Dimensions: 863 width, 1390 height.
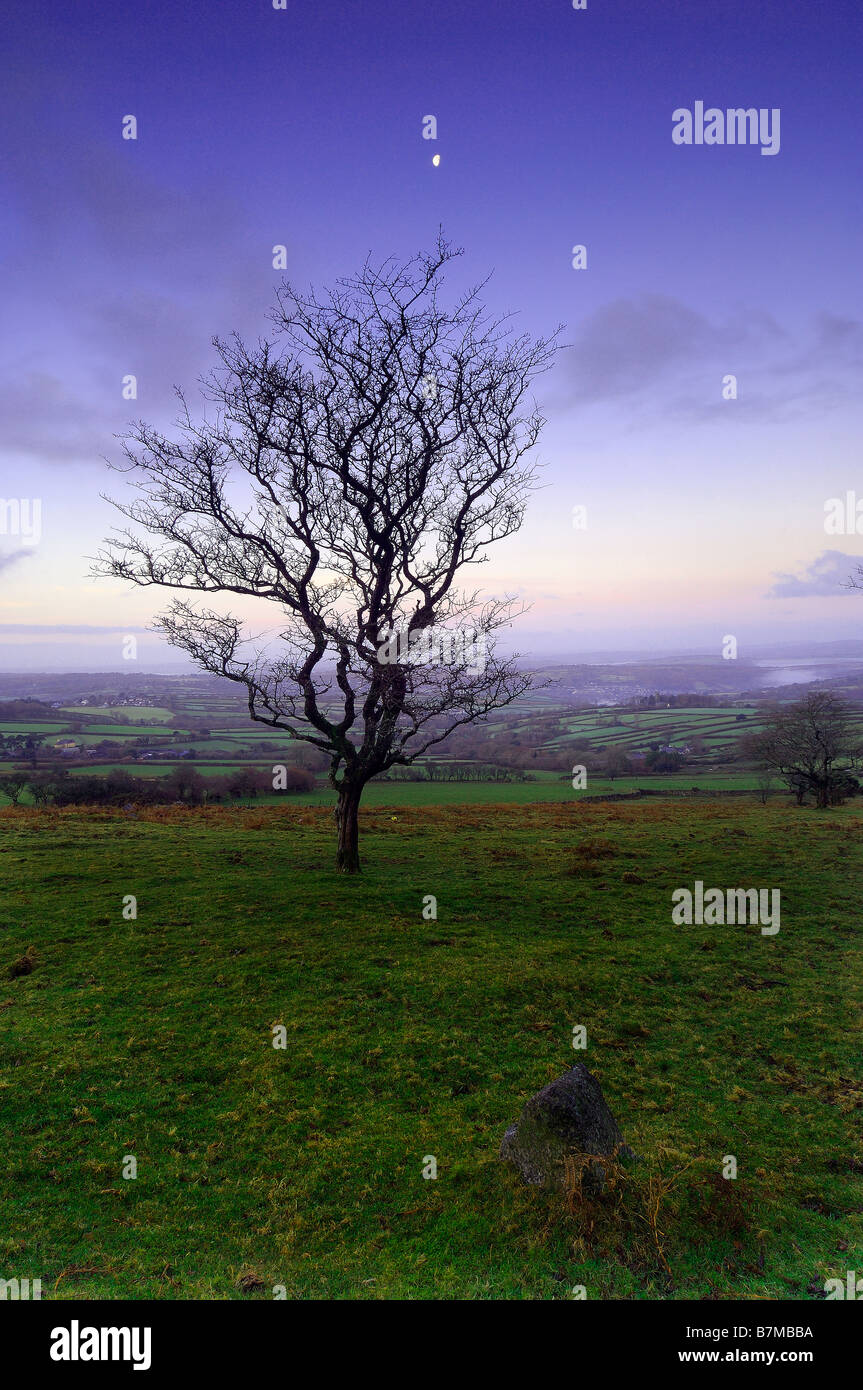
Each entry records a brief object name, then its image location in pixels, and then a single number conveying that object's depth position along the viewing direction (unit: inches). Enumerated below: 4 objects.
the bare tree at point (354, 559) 598.2
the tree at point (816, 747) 1353.3
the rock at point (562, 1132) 217.5
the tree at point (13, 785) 1313.5
